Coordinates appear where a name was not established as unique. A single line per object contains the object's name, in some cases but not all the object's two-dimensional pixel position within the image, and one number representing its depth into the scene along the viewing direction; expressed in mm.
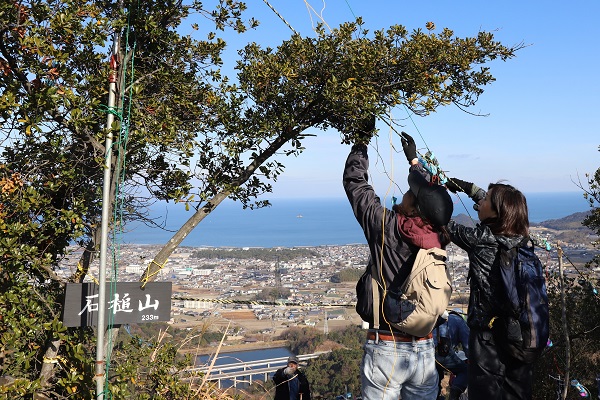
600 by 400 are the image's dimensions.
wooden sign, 3160
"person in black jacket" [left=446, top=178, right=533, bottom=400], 2740
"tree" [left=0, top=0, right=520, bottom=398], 3061
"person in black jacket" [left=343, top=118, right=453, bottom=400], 2363
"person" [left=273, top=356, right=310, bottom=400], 4500
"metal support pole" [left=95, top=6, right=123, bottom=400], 2734
